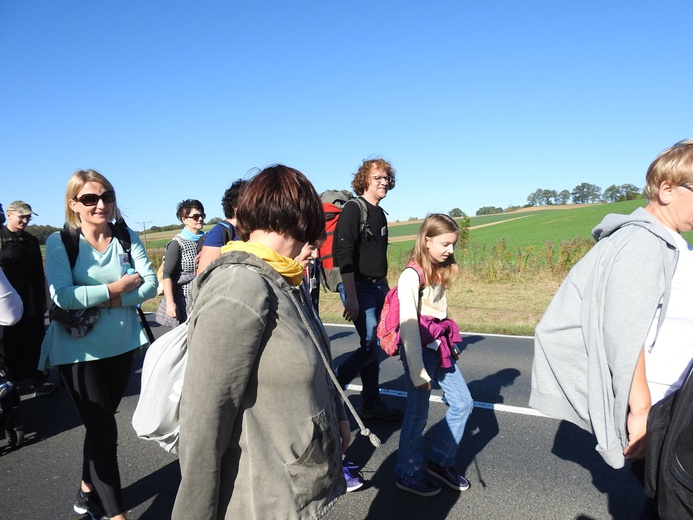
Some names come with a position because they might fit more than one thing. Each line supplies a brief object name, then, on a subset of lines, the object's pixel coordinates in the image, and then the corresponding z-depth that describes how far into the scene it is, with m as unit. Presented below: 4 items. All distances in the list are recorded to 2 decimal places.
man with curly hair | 4.05
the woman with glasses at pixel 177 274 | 5.11
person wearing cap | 5.20
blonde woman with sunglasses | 2.77
